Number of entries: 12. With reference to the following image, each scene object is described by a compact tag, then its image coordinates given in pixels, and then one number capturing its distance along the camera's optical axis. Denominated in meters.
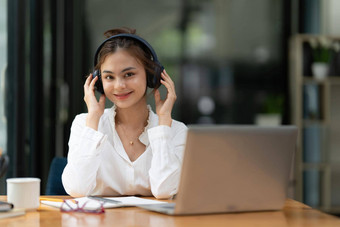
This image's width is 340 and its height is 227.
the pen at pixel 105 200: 2.41
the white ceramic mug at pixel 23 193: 2.32
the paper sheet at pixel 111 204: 2.34
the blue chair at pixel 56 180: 2.90
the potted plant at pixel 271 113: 6.81
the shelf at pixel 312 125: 6.66
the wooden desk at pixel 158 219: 2.15
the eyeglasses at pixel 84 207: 2.28
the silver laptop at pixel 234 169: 2.15
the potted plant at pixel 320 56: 6.65
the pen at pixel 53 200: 2.43
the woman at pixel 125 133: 2.71
